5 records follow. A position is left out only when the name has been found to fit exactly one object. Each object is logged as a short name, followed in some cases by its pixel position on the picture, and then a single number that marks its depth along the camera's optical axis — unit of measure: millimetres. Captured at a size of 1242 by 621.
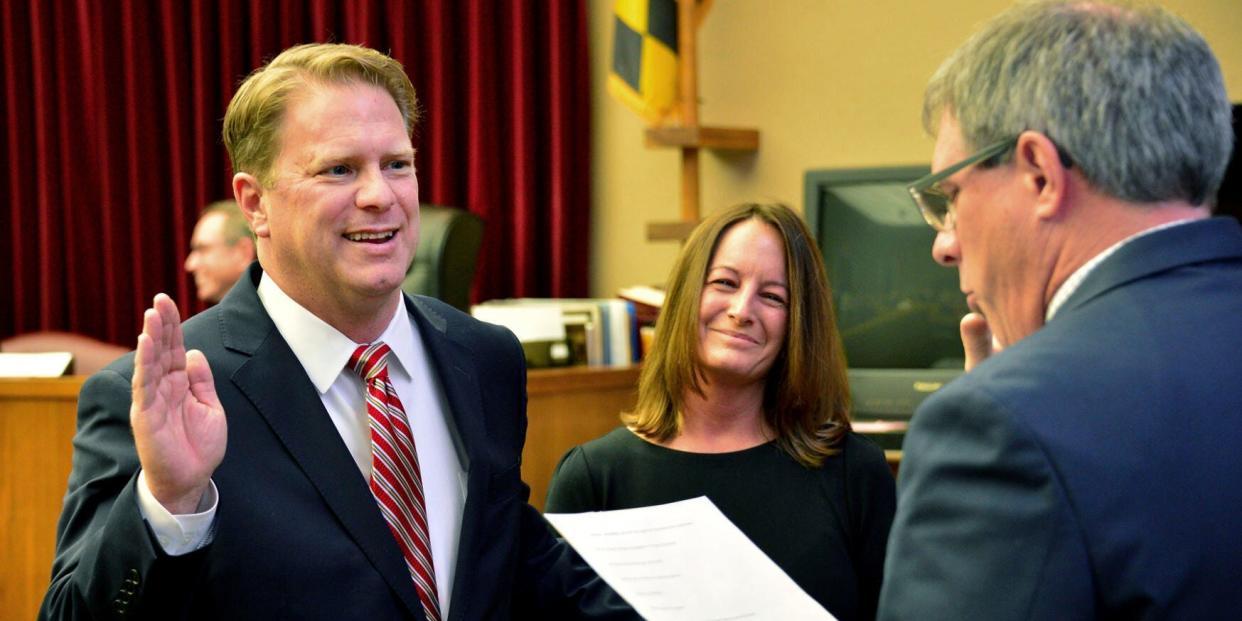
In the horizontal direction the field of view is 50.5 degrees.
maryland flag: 4695
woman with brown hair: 2107
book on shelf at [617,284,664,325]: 4645
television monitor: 3973
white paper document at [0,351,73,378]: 3945
